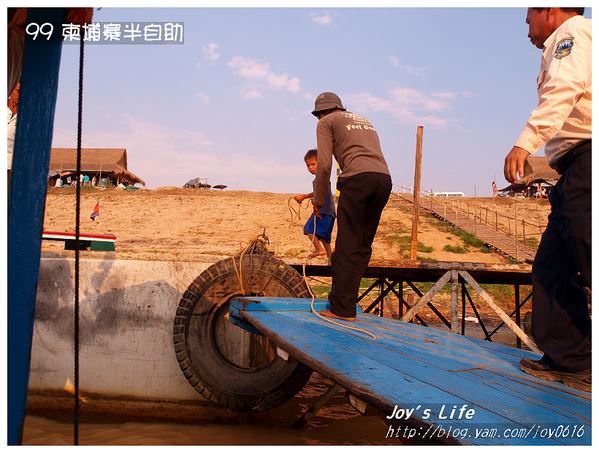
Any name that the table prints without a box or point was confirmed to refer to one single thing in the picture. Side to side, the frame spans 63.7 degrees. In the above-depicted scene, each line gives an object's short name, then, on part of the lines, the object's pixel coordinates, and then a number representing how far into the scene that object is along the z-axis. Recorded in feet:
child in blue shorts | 22.98
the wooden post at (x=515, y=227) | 72.86
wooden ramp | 5.98
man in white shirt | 7.61
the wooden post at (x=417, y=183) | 33.17
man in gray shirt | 12.62
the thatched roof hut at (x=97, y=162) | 119.32
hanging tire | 16.01
